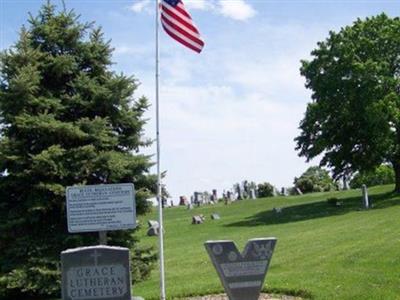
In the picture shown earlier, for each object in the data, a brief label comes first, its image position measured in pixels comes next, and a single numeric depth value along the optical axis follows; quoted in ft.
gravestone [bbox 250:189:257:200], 197.36
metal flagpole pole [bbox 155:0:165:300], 39.86
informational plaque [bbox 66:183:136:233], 35.96
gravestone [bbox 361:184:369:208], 105.16
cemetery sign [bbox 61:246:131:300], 31.50
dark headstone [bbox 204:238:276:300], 34.40
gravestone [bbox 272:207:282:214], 121.92
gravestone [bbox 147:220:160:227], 100.76
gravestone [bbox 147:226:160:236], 98.11
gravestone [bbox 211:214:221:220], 122.72
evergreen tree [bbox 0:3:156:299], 47.21
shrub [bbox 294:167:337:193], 202.79
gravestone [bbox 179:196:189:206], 206.40
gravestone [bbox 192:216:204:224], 115.75
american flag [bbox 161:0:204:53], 43.91
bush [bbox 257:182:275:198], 201.57
